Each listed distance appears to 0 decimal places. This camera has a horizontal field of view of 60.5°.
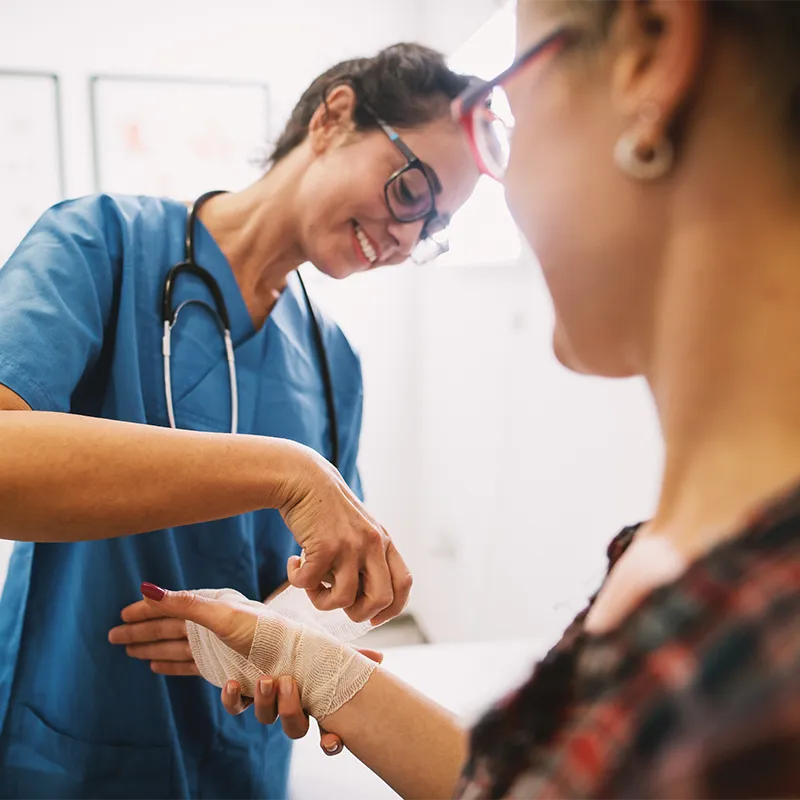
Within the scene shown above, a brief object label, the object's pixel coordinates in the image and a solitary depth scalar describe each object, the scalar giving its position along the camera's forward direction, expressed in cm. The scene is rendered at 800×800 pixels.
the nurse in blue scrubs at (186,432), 65
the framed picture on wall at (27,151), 233
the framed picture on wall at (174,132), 241
